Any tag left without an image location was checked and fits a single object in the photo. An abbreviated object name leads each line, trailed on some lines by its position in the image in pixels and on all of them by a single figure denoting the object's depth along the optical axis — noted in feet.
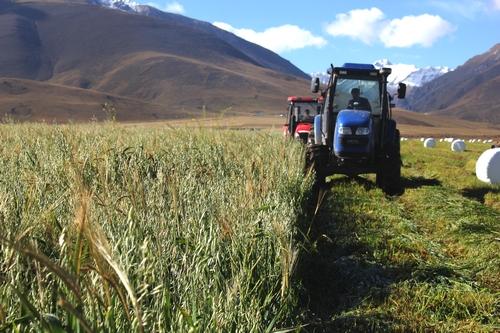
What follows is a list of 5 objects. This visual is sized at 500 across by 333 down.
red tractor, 55.01
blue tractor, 32.73
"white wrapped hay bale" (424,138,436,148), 90.12
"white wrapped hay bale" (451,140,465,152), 78.69
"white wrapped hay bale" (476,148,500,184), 37.86
